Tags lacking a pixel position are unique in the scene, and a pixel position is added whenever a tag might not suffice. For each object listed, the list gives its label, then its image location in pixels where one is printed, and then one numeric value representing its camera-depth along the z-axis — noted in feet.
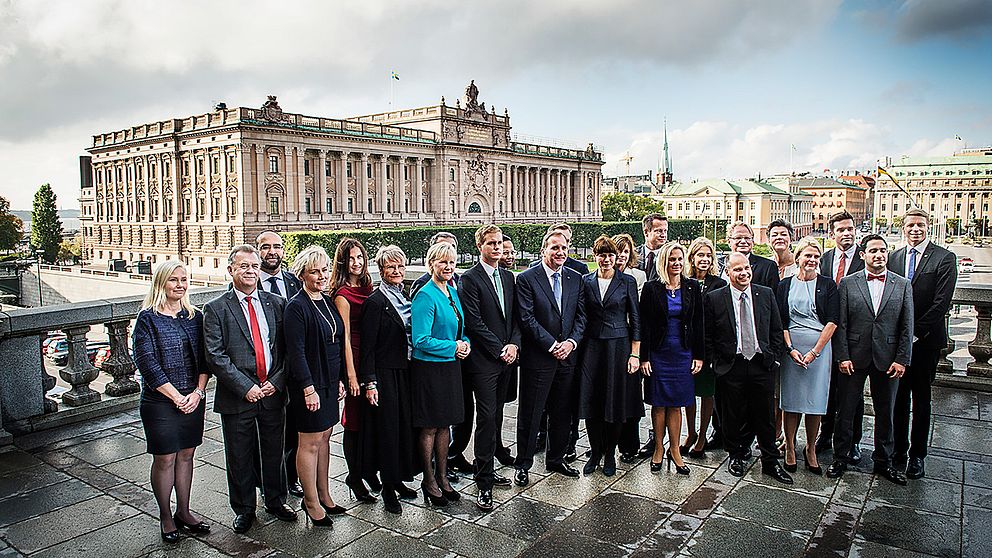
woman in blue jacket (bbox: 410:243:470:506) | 18.75
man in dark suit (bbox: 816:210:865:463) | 23.40
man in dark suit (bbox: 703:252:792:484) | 21.08
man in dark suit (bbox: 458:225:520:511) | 19.52
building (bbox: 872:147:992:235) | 501.56
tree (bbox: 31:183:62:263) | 287.48
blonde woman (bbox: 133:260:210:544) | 16.43
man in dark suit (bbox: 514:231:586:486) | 20.76
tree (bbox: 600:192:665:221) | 445.78
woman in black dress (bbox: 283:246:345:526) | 17.17
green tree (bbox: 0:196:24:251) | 277.23
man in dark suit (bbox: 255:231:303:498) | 21.45
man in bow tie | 20.75
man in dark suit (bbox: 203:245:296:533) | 16.99
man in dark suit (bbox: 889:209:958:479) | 21.18
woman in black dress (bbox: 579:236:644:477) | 21.50
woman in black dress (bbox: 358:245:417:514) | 18.54
